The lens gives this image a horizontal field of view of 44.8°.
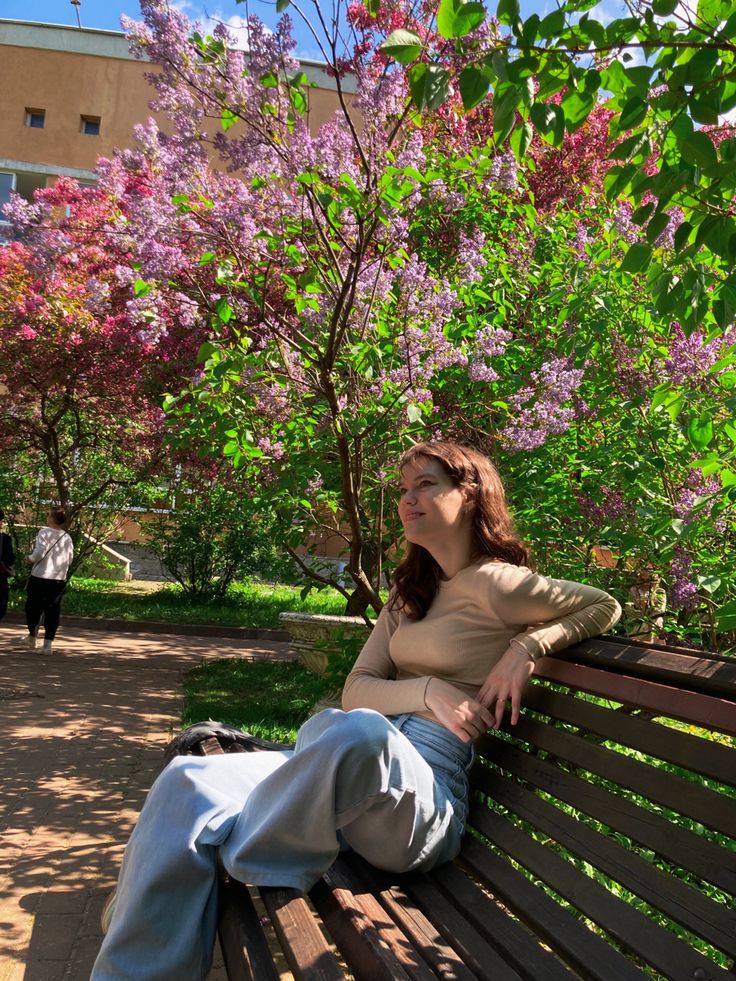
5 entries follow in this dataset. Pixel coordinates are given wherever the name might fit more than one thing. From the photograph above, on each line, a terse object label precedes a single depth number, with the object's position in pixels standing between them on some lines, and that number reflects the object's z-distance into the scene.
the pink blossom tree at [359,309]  3.81
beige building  25.14
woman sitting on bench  2.04
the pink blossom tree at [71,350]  11.24
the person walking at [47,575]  9.98
